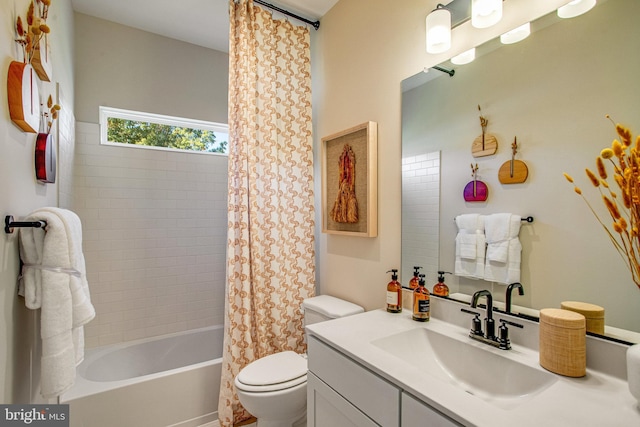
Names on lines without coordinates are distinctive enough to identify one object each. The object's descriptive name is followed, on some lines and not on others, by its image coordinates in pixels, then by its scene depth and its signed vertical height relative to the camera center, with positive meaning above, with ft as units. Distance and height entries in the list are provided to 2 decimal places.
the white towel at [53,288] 3.08 -0.77
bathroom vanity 2.51 -1.61
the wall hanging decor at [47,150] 3.75 +0.83
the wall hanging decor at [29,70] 2.86 +1.50
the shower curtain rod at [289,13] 6.60 +4.59
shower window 8.15 +2.42
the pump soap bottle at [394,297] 5.02 -1.34
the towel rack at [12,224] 2.78 -0.09
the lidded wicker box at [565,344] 2.97 -1.26
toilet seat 5.11 -2.79
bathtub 5.64 -3.65
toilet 5.06 -2.89
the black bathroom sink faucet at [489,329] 3.59 -1.39
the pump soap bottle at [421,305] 4.55 -1.33
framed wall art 5.82 +0.71
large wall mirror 3.04 +0.94
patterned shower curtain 6.33 +0.49
